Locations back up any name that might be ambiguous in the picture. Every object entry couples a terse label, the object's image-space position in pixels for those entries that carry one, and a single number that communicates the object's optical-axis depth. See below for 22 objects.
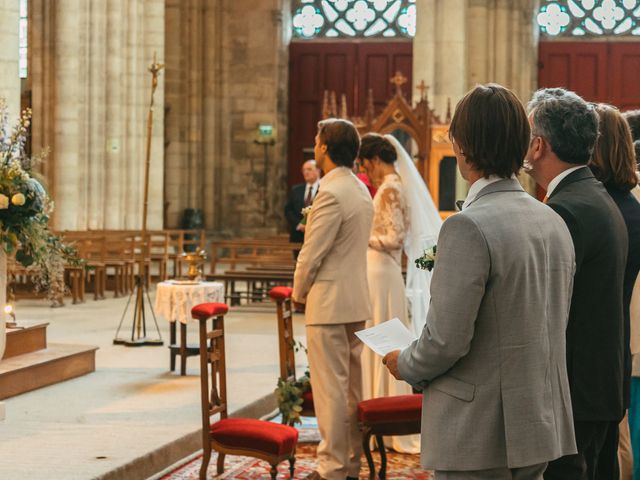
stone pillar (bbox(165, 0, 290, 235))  24.92
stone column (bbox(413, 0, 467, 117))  21.02
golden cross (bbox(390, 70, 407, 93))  17.67
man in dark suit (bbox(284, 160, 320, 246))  13.77
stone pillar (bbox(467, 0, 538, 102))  23.94
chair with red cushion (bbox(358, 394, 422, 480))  6.02
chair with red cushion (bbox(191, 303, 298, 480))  5.73
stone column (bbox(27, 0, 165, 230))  18.27
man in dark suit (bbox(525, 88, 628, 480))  3.48
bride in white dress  6.84
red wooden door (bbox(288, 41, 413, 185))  26.26
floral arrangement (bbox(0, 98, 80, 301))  6.86
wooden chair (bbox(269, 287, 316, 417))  6.45
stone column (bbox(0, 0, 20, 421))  13.00
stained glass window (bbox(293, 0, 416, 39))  26.32
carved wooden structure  17.52
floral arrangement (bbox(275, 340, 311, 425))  6.52
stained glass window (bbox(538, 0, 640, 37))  26.28
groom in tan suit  5.63
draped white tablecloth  9.19
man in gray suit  2.86
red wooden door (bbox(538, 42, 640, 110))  25.94
